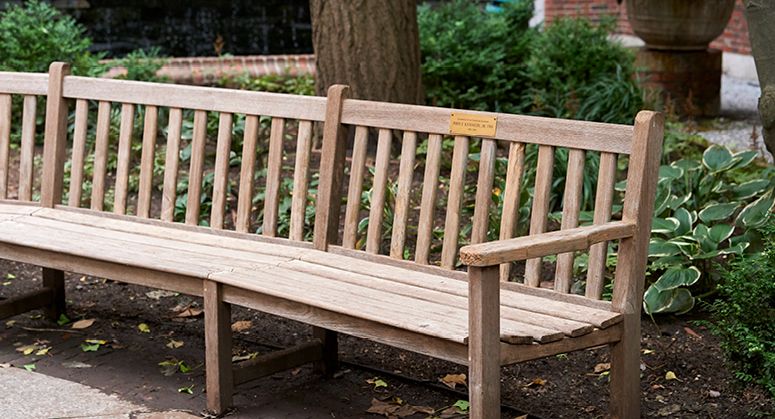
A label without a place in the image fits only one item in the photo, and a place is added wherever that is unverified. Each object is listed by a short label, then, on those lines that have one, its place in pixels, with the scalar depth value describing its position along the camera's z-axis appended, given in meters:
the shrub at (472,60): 6.01
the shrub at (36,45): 5.87
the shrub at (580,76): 5.53
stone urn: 6.99
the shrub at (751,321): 2.50
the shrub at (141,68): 6.16
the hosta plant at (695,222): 3.20
